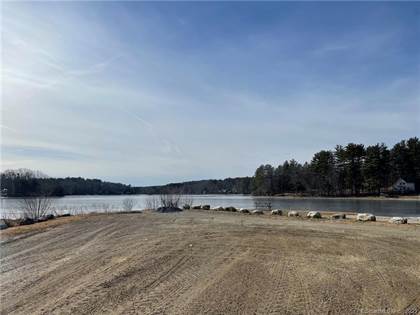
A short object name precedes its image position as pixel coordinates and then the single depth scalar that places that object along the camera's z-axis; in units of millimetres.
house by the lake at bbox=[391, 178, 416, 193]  72538
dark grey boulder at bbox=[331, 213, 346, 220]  17834
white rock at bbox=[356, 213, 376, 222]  16219
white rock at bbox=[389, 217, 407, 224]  14827
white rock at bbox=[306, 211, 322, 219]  18425
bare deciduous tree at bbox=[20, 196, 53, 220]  23059
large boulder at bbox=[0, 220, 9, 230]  16912
